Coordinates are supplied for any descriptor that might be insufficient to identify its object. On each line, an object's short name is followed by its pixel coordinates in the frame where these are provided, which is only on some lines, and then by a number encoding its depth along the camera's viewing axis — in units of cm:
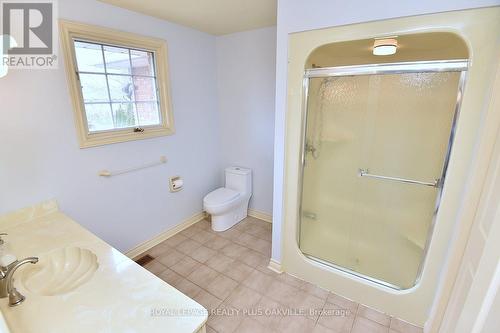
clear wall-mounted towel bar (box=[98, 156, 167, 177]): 195
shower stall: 124
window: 173
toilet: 260
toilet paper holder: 256
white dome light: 148
